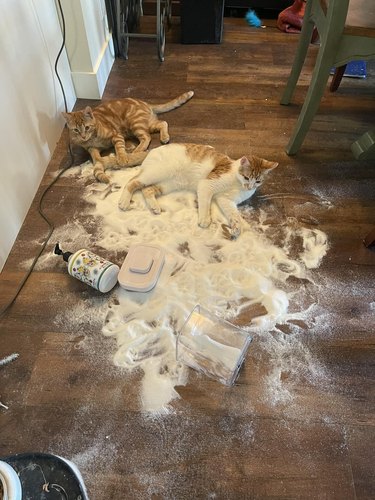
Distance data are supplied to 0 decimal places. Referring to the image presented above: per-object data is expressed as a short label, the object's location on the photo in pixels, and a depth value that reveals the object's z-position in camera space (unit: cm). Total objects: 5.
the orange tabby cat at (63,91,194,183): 165
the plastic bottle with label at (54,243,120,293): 127
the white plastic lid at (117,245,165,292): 129
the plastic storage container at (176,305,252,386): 114
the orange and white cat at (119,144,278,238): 150
